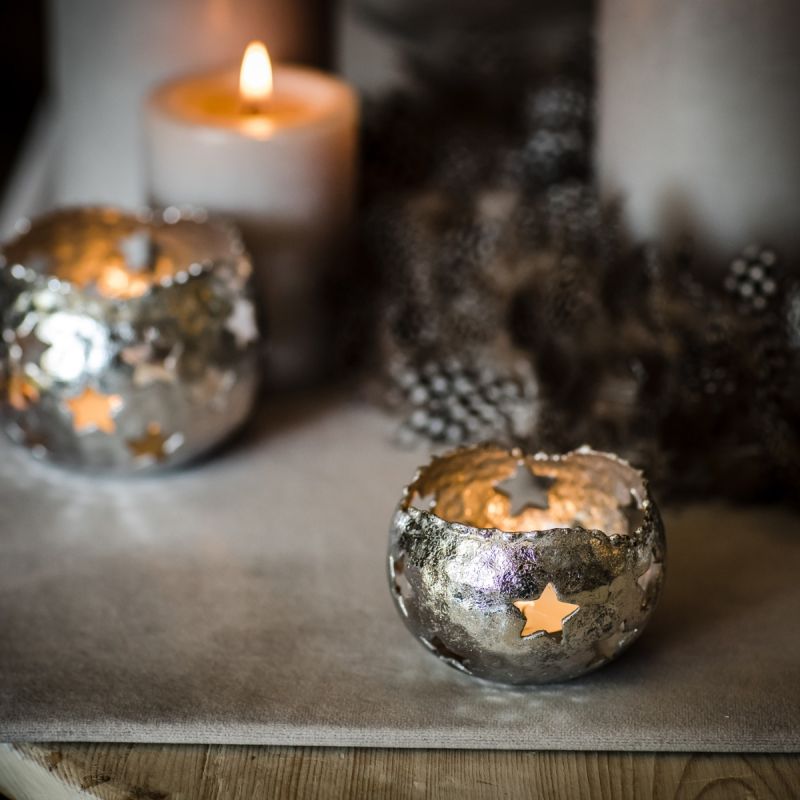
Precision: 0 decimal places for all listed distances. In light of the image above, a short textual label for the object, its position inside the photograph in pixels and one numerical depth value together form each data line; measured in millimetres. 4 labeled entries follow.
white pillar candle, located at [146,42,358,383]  908
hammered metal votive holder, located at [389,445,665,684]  700
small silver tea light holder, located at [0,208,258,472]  824
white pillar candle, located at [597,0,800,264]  857
